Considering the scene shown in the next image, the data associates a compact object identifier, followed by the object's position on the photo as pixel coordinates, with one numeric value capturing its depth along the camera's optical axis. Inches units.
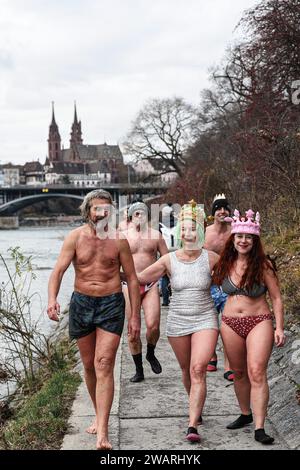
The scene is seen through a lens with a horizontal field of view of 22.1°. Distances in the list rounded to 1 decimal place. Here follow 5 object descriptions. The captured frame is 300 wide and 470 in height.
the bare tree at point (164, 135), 2455.7
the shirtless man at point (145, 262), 294.5
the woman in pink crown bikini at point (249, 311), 215.2
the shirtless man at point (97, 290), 220.1
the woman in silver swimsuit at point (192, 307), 222.1
